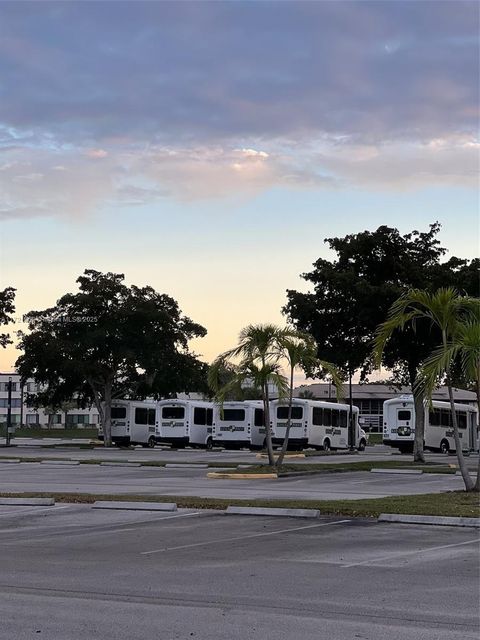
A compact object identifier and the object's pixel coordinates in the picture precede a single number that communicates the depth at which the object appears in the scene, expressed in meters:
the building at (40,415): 171.25
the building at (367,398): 137.38
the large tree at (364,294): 37.28
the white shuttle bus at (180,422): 57.09
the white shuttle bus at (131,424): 61.75
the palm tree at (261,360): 31.23
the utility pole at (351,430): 57.97
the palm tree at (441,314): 20.39
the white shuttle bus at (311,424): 51.91
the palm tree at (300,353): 31.09
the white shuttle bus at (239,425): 53.94
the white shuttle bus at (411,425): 55.06
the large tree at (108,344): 60.62
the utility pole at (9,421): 56.56
